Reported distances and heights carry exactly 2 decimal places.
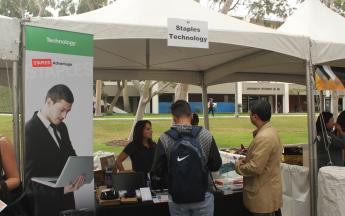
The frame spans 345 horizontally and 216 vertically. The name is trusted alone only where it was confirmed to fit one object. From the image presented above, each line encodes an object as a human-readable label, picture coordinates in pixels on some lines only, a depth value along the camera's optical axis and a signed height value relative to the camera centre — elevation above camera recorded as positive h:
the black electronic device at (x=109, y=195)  3.97 -0.80
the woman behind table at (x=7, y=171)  2.79 -0.39
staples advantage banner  3.12 +0.24
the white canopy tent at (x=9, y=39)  3.19 +0.58
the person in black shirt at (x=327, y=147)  4.85 -0.44
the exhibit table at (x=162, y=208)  3.88 -0.95
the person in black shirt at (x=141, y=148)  5.10 -0.46
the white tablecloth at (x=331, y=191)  4.15 -0.83
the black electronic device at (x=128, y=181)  4.31 -0.72
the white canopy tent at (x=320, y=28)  4.58 +1.13
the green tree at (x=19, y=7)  21.31 +5.69
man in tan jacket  3.69 -0.50
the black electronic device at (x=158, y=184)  4.38 -0.77
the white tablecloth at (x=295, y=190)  4.75 -0.95
